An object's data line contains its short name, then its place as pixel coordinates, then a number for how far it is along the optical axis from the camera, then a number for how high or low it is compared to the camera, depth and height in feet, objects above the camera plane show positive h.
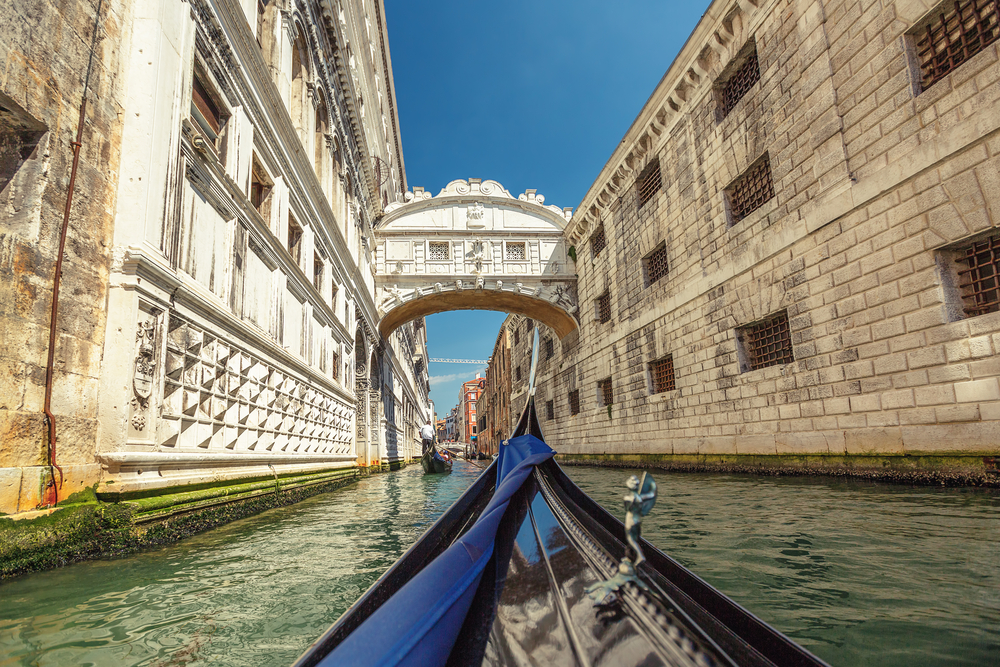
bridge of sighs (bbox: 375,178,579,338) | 51.16 +17.46
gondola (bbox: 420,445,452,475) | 42.68 -2.65
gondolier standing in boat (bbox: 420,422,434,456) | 42.06 -0.54
